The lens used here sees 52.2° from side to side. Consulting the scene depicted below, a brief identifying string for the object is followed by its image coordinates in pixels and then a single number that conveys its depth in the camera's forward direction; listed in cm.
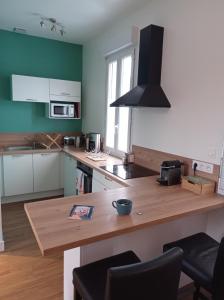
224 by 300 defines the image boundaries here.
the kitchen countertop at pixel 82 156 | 240
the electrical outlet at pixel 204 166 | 195
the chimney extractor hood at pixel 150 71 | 232
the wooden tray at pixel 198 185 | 183
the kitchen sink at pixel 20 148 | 376
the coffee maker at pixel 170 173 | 204
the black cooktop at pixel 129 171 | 240
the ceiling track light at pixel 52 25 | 312
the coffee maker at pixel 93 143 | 368
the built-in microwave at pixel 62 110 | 388
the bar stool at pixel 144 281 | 85
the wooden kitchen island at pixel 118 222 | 117
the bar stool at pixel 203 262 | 117
